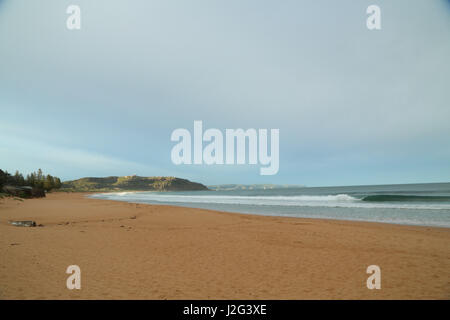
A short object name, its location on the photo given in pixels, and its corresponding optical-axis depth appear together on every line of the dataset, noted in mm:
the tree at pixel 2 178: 33875
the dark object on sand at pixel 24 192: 36691
